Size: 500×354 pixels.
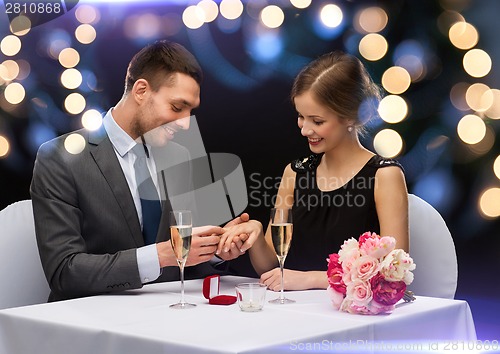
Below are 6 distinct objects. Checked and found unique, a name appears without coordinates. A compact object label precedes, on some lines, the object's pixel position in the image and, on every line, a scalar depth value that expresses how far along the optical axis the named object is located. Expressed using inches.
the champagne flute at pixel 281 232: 67.7
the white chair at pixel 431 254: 86.0
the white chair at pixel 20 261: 82.9
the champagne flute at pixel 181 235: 65.1
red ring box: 65.7
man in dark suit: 75.0
